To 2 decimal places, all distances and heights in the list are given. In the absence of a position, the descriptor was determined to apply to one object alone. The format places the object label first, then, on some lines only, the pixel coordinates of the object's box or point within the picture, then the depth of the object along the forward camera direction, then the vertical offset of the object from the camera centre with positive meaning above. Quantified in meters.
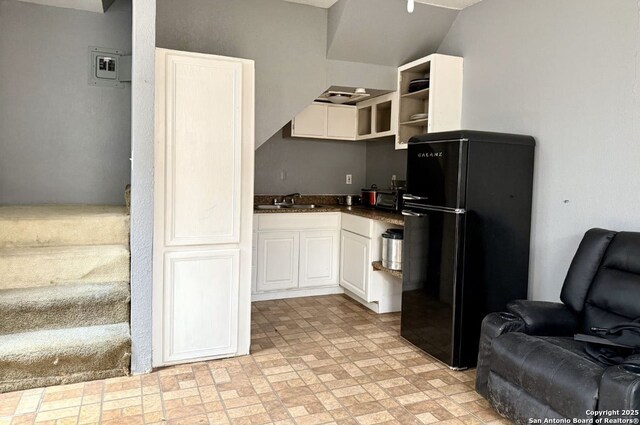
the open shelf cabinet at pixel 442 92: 3.66 +0.75
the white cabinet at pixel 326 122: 4.68 +0.61
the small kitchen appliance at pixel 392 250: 3.79 -0.55
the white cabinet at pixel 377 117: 4.25 +0.67
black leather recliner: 1.80 -0.74
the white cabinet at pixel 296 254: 4.29 -0.71
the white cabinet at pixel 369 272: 4.05 -0.81
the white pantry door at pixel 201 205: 2.77 -0.17
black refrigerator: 2.85 -0.30
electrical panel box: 3.58 +0.85
